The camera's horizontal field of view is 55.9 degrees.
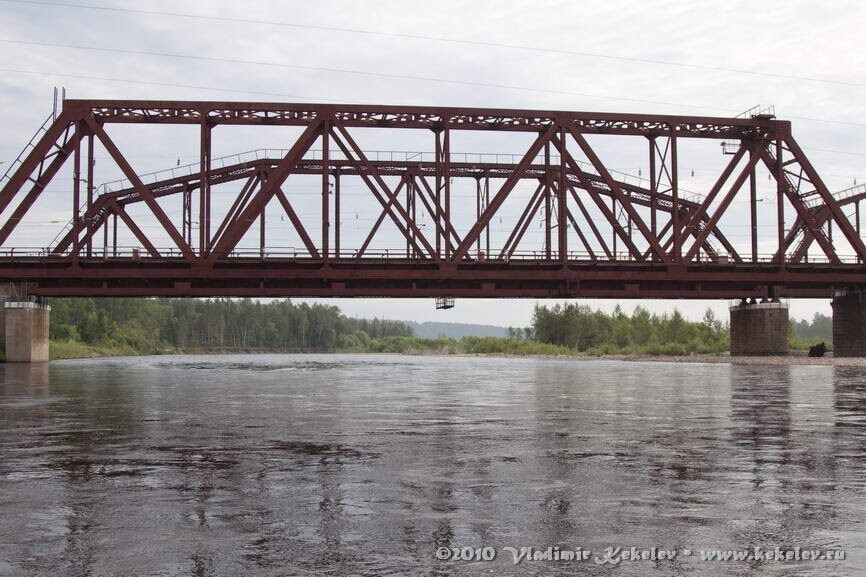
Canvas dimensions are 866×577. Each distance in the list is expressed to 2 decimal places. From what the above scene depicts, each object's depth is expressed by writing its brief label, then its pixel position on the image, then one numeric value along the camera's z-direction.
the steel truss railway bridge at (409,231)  54.97
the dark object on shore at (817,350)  74.06
